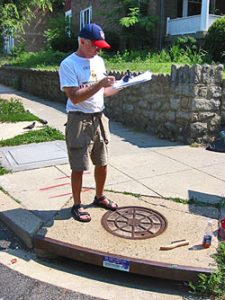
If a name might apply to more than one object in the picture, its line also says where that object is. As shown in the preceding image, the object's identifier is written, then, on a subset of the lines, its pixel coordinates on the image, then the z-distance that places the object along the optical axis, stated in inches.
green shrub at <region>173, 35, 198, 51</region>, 525.7
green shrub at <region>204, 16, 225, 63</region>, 445.2
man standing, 138.1
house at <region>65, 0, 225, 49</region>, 566.6
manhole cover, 145.3
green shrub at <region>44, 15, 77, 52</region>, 751.7
